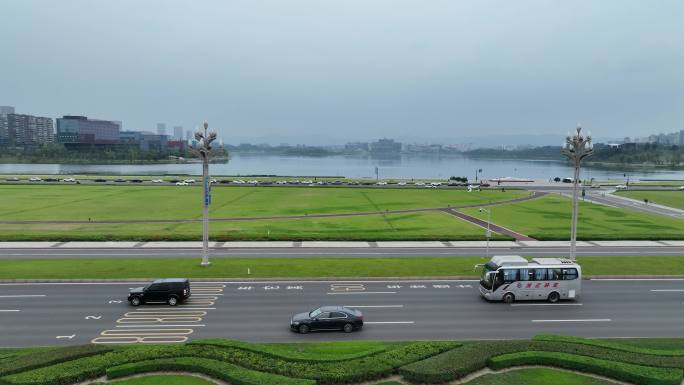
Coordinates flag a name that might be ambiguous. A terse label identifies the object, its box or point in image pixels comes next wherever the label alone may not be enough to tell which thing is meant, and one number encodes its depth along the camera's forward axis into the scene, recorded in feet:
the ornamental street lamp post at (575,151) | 125.11
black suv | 98.02
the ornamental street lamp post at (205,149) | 122.42
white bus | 102.17
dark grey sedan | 84.28
